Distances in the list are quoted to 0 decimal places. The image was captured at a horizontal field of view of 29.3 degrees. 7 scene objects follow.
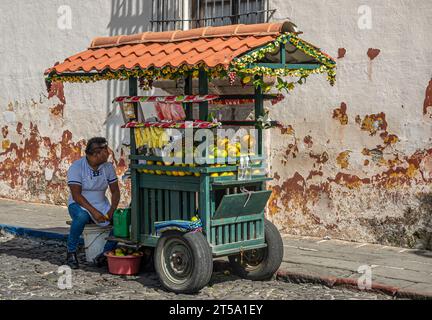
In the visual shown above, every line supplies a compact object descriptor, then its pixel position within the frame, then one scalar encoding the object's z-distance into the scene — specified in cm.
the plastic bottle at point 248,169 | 782
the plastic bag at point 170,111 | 780
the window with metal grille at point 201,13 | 1075
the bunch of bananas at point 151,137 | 791
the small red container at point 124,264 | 823
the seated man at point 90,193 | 860
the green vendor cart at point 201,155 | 739
